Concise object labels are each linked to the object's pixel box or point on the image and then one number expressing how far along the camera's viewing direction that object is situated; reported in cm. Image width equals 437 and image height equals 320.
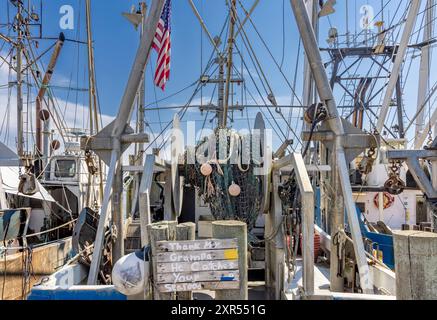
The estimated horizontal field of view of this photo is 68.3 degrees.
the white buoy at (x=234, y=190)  567
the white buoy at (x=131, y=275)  301
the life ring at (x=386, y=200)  1329
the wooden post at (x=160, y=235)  307
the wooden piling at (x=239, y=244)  312
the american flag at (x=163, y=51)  736
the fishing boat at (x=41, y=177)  804
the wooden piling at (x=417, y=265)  274
